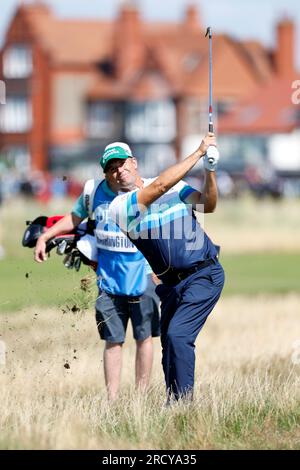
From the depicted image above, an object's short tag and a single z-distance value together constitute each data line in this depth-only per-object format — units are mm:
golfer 17609
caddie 19797
